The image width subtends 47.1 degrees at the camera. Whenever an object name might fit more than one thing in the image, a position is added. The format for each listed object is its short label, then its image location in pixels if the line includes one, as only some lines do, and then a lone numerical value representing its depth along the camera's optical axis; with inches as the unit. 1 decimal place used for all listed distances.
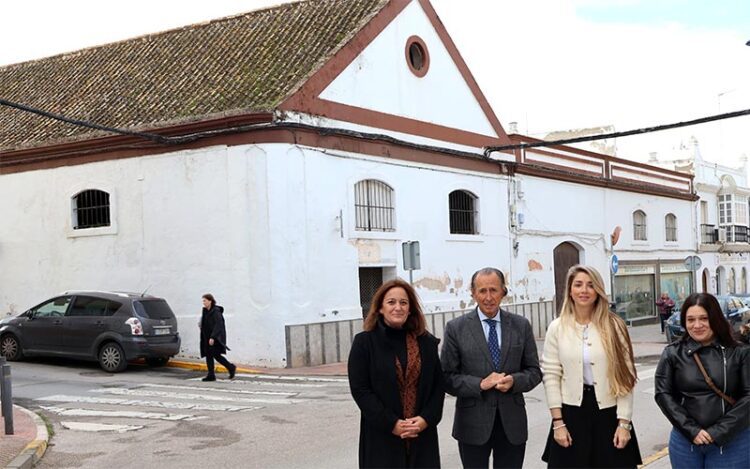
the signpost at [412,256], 683.4
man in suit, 206.1
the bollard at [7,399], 389.1
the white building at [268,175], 692.1
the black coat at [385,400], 196.2
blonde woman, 197.3
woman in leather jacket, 194.7
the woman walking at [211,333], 594.5
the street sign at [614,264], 1038.4
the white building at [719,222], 1494.8
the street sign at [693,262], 1085.1
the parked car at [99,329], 629.6
